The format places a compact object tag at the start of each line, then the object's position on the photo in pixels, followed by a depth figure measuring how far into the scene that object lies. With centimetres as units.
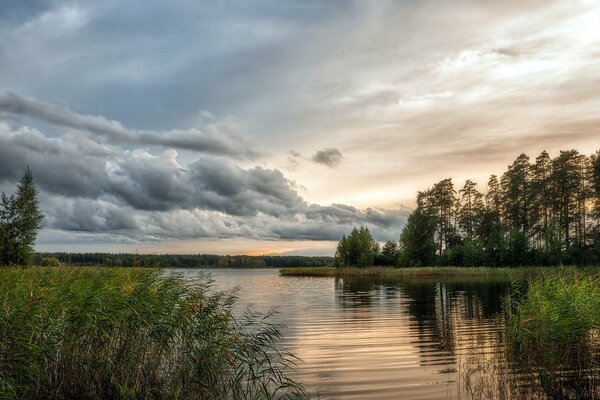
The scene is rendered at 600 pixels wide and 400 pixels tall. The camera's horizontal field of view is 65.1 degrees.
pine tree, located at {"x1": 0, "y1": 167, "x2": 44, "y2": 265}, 6700
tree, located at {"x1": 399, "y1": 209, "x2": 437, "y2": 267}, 11431
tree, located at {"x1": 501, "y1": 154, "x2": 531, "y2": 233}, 10700
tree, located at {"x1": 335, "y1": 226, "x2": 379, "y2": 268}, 12319
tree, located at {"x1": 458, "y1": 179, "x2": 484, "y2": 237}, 12112
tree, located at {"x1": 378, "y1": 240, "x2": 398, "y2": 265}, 12742
